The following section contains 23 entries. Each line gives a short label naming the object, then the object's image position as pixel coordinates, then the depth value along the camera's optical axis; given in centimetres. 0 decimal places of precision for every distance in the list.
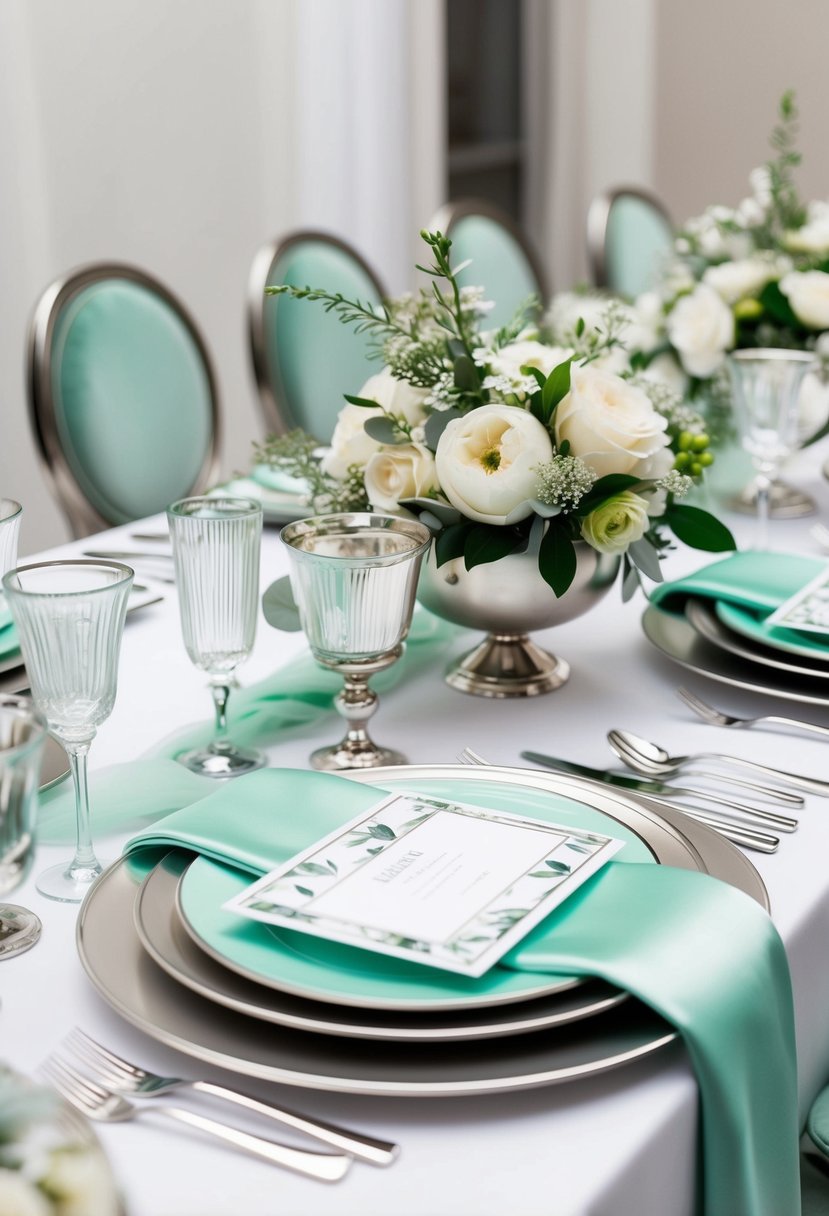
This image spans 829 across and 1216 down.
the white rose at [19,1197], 44
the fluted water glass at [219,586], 93
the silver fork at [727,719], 102
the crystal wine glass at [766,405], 133
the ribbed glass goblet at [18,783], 56
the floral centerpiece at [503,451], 99
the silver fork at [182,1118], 56
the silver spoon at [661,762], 93
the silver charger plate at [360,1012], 60
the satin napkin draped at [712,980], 62
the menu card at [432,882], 64
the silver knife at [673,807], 84
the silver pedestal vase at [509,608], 105
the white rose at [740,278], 173
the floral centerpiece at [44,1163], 44
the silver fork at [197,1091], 56
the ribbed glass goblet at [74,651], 75
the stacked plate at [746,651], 107
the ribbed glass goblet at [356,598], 90
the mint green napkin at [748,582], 115
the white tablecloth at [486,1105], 55
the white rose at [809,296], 168
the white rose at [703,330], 169
